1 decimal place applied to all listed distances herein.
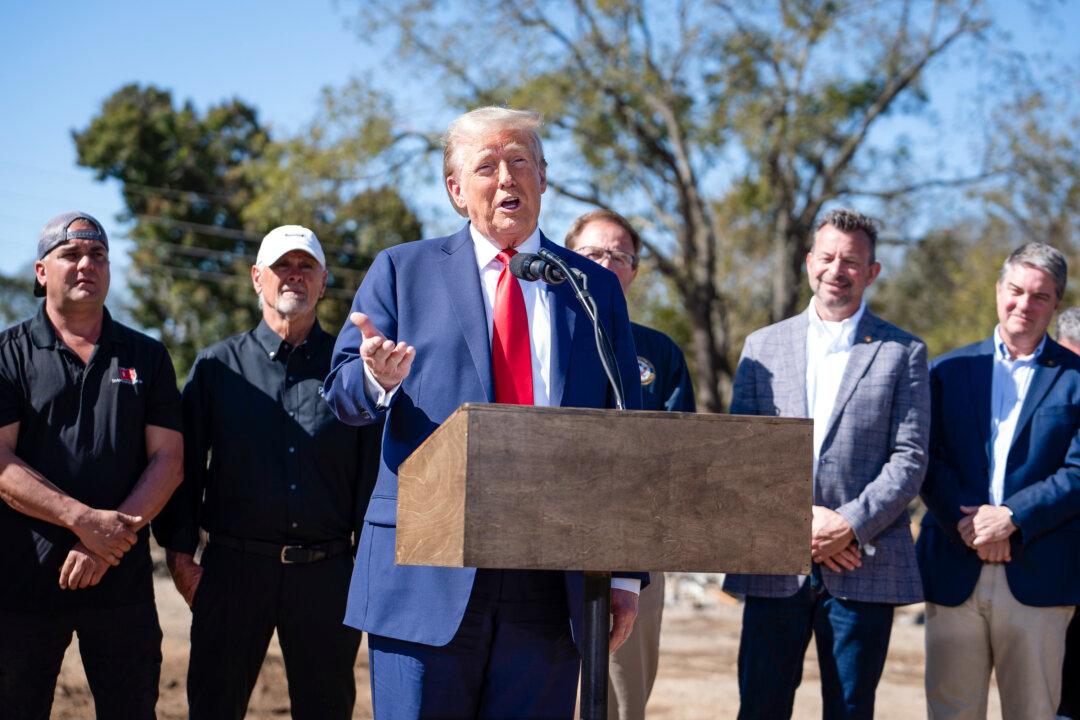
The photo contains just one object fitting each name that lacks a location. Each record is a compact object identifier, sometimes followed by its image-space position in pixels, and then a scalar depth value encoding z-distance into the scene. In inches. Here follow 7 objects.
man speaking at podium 109.6
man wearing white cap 176.7
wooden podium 86.9
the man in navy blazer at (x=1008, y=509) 184.5
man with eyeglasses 196.4
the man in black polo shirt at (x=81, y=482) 165.9
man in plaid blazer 169.5
